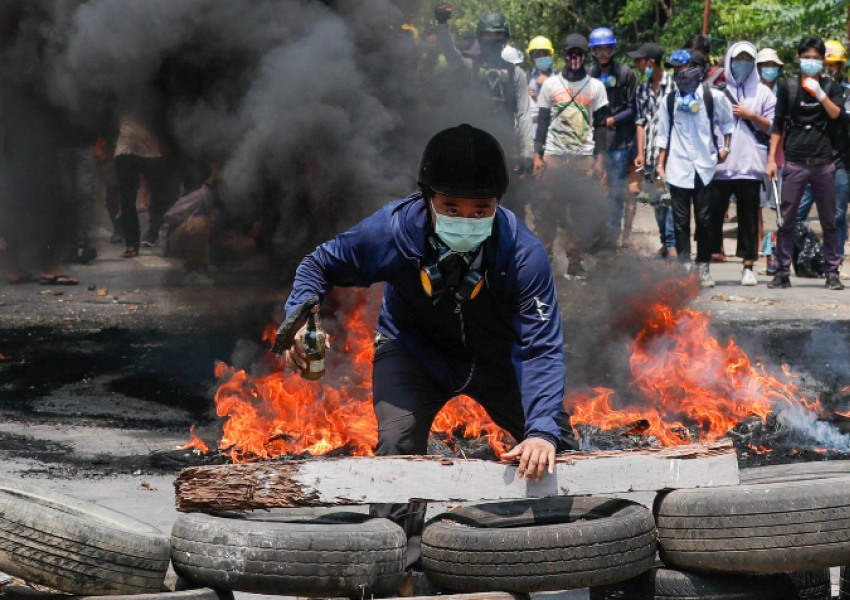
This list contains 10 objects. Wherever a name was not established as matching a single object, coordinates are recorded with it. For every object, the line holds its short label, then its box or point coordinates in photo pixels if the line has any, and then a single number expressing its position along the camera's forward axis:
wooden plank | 7.97
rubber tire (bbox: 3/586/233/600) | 7.57
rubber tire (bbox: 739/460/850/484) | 9.13
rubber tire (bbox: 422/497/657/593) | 7.71
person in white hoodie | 24.89
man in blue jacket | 8.35
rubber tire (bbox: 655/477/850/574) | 7.92
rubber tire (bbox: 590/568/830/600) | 8.15
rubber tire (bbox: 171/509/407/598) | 7.70
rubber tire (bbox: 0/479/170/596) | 7.50
